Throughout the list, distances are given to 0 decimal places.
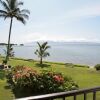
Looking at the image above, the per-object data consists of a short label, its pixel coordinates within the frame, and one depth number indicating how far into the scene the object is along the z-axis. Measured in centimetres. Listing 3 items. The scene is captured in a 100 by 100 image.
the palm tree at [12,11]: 1513
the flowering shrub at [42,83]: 596
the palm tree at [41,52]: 1609
